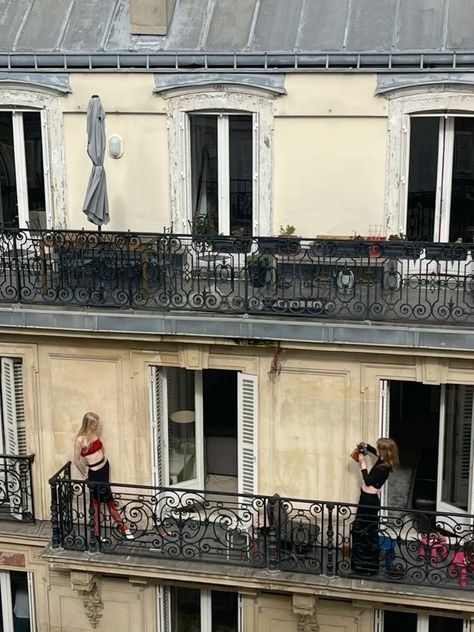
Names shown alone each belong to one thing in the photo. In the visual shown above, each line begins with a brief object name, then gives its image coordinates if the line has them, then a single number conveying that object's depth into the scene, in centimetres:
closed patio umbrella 1294
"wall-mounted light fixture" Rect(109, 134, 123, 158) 1438
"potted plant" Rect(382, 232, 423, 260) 1190
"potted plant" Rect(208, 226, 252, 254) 1224
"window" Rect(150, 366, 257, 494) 1322
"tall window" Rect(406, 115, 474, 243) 1354
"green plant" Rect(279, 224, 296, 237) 1389
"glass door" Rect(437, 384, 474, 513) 1261
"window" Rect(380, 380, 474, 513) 1263
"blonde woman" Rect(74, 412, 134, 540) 1303
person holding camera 1202
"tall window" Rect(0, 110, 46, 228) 1482
